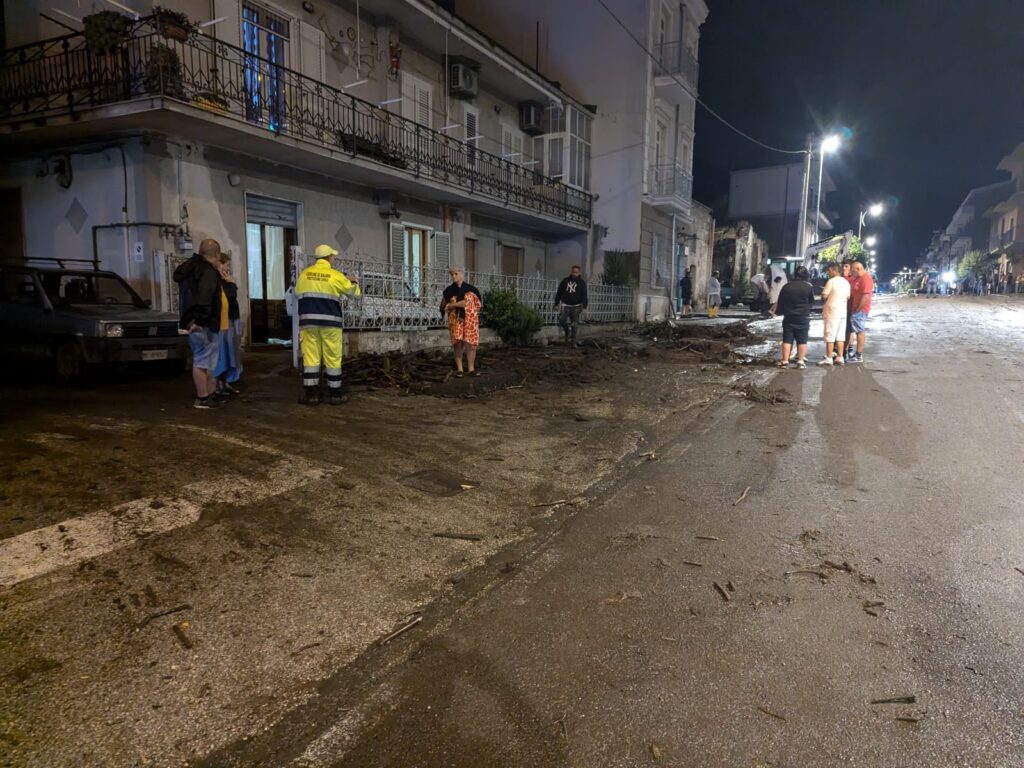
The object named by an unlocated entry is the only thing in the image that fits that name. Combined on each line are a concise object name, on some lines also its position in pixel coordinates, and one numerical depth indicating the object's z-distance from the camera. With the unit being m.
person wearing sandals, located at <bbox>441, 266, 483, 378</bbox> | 9.26
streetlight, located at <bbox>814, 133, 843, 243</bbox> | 27.79
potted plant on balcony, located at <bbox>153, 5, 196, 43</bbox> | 9.57
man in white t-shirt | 11.05
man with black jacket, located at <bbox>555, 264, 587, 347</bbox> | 14.91
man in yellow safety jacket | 7.07
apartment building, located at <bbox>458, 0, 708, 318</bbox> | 22.77
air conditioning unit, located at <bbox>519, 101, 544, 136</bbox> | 21.19
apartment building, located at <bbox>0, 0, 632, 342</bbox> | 10.14
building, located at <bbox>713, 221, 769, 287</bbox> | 36.47
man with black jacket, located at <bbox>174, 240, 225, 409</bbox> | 6.80
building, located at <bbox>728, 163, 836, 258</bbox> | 47.59
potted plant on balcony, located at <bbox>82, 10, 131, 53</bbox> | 9.55
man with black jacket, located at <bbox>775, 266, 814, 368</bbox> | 10.76
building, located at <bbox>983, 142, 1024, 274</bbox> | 51.72
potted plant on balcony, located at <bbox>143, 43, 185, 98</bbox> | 9.26
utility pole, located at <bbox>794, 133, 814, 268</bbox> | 26.88
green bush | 13.29
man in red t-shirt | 11.24
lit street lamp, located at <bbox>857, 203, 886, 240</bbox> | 42.97
